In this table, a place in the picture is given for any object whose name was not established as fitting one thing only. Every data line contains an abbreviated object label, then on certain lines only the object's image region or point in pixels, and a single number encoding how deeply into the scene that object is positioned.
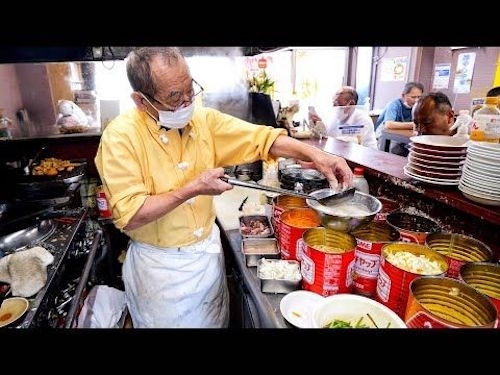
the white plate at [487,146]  1.35
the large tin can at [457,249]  1.39
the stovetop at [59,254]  1.61
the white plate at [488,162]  1.33
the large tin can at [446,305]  1.08
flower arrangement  4.55
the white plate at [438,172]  1.67
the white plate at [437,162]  1.65
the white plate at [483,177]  1.39
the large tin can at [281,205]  2.04
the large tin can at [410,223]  1.62
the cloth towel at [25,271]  1.69
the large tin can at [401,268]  1.30
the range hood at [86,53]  2.65
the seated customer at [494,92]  4.04
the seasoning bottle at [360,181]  2.12
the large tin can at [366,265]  1.48
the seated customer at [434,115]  2.75
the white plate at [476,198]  1.42
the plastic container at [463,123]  2.12
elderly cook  1.55
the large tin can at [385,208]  1.81
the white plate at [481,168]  1.37
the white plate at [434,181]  1.67
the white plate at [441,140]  1.72
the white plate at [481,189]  1.41
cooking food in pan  3.14
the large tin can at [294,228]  1.77
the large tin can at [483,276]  1.28
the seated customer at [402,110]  5.83
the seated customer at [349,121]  5.00
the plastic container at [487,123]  1.50
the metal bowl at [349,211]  1.60
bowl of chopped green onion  1.29
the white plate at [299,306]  1.41
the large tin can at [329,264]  1.45
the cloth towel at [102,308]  2.41
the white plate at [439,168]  1.67
